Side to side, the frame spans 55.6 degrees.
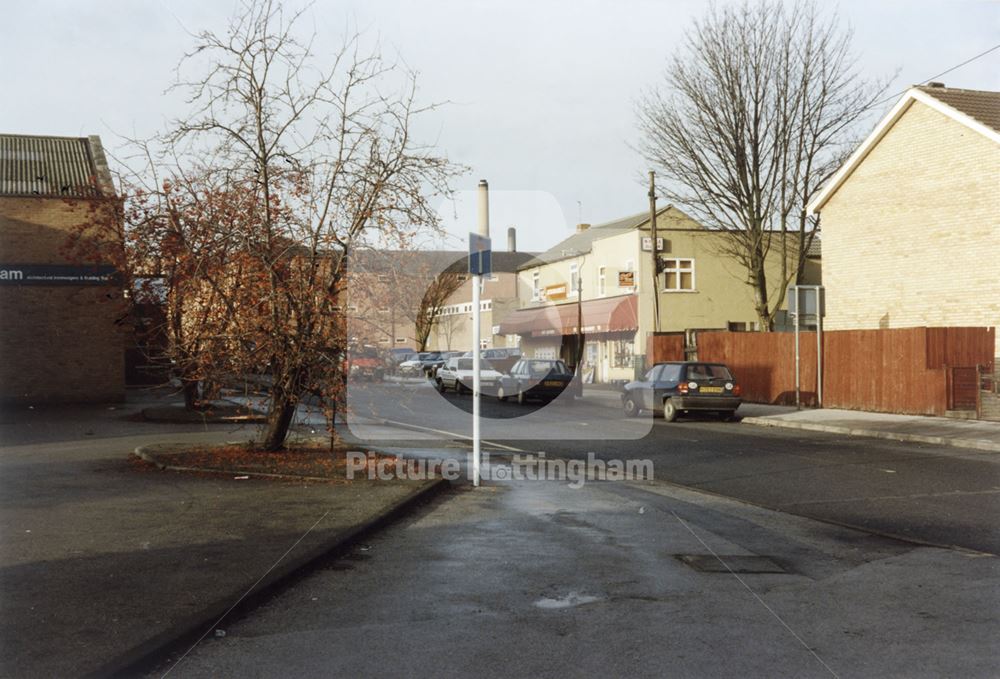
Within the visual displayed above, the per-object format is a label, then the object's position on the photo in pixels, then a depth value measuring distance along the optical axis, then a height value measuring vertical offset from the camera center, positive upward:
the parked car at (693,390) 23.25 -0.83
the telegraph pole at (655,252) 35.31 +3.88
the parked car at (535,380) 30.55 -0.75
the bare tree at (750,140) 33.44 +7.83
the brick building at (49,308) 29.25 +1.63
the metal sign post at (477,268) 11.28 +1.07
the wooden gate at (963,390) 21.78 -0.80
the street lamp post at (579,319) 41.44 +1.65
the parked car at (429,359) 43.81 -0.06
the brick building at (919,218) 25.03 +3.98
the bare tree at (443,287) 26.26 +2.07
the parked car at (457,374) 35.17 -0.62
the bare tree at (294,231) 13.03 +1.75
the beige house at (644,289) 43.66 +3.24
